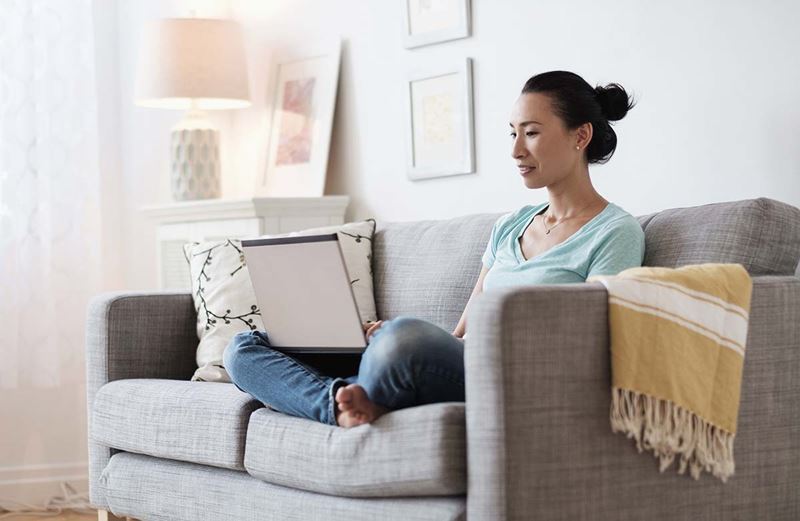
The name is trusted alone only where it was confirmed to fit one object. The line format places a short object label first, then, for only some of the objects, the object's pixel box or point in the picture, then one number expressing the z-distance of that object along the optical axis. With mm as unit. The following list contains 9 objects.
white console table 3719
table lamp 3951
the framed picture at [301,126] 3965
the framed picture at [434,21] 3502
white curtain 4020
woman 2166
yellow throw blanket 2035
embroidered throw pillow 3092
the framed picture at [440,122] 3510
